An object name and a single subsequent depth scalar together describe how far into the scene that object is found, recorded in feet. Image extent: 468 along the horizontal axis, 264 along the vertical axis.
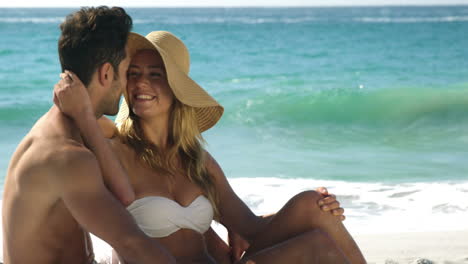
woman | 10.81
